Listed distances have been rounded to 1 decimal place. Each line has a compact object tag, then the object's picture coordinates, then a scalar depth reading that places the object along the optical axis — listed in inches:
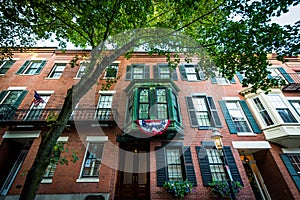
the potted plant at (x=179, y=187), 255.8
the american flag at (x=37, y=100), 340.7
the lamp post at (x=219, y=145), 200.3
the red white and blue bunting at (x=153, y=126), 287.0
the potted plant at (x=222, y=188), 256.8
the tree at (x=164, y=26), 194.1
